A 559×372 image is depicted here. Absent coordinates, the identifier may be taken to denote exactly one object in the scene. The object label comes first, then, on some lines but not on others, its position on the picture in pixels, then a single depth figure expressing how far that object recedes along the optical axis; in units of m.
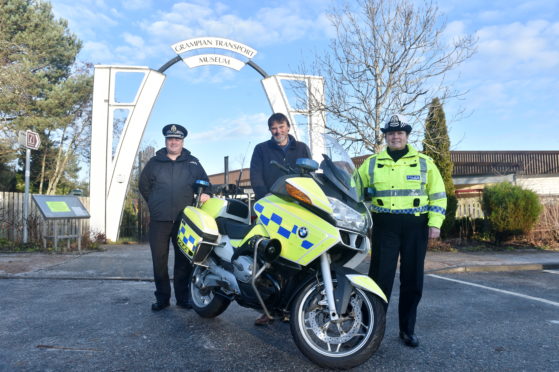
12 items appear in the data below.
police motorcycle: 2.83
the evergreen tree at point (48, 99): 21.16
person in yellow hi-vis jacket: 3.54
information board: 9.20
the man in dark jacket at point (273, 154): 4.32
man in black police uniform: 4.64
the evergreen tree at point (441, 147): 12.60
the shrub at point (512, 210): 11.60
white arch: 13.03
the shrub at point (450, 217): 12.60
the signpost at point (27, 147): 10.05
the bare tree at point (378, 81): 11.90
